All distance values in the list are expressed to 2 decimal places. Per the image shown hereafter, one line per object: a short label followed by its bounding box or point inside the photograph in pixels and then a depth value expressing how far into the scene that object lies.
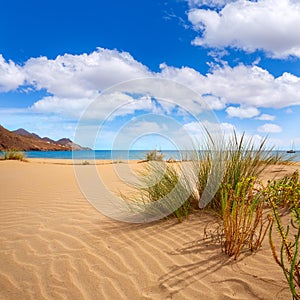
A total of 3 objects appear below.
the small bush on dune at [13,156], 17.70
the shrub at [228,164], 4.19
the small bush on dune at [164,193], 4.05
